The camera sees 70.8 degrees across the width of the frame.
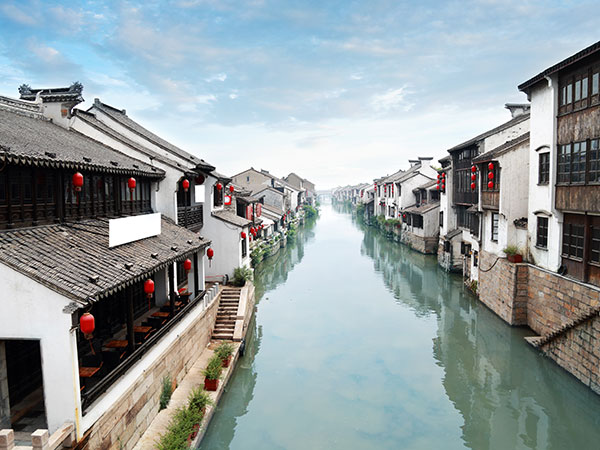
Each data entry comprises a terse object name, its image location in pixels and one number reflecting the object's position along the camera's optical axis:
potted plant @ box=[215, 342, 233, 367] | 14.87
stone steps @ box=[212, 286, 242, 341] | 18.16
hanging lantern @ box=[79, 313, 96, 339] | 7.58
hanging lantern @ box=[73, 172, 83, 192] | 10.64
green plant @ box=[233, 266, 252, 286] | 22.26
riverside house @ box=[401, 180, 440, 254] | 41.91
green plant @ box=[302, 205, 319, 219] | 89.19
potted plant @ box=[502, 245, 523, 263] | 20.17
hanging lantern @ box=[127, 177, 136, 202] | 14.19
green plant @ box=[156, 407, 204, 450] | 9.25
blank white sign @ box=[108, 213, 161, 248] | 11.02
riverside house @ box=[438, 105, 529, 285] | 25.86
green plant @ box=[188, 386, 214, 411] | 11.27
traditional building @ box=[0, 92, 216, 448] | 7.47
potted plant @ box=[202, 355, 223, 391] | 13.38
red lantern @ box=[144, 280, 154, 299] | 10.88
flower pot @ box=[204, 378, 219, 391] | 13.37
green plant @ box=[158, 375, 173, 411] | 11.82
